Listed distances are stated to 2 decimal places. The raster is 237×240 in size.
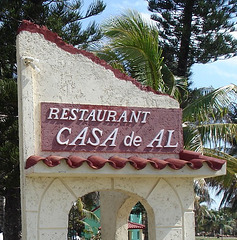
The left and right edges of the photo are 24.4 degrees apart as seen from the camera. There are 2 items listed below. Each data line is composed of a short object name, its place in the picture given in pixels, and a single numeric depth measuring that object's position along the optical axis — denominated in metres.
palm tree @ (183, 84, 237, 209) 13.08
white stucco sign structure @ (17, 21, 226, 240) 7.80
